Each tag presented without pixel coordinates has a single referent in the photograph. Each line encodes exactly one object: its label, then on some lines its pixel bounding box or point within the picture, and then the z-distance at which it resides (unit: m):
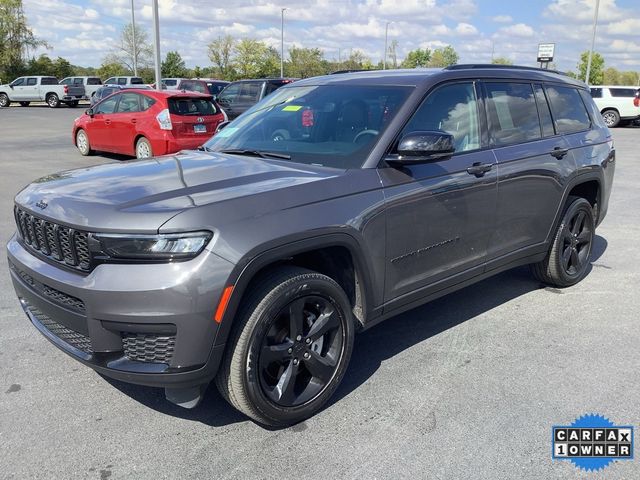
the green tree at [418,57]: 86.24
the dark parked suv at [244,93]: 16.42
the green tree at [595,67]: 66.76
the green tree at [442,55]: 84.36
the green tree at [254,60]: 80.75
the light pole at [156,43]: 17.19
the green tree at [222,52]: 78.68
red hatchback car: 11.51
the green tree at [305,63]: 69.16
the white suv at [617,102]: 24.98
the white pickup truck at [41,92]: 35.75
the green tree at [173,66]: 62.71
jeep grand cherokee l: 2.56
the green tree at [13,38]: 51.16
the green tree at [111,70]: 61.72
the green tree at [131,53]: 66.12
